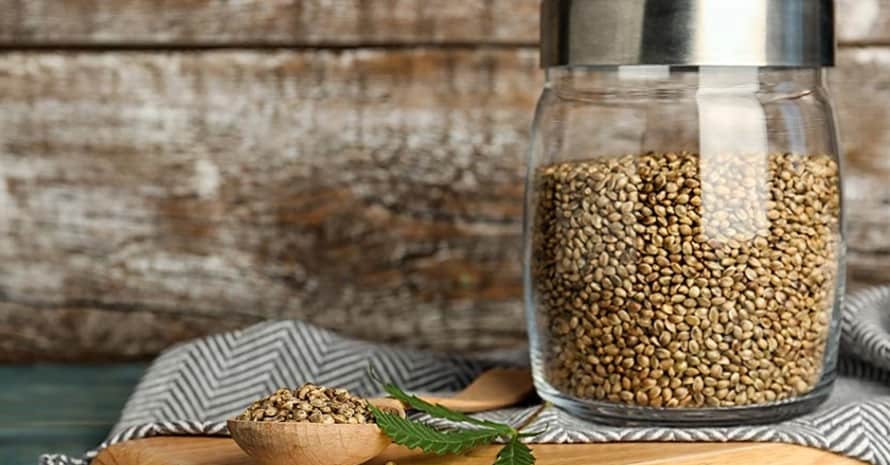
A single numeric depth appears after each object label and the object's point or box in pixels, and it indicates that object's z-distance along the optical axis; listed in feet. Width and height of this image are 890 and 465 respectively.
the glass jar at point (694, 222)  2.34
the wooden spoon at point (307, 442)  2.20
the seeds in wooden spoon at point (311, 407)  2.22
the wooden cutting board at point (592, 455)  2.26
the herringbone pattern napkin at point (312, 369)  2.59
